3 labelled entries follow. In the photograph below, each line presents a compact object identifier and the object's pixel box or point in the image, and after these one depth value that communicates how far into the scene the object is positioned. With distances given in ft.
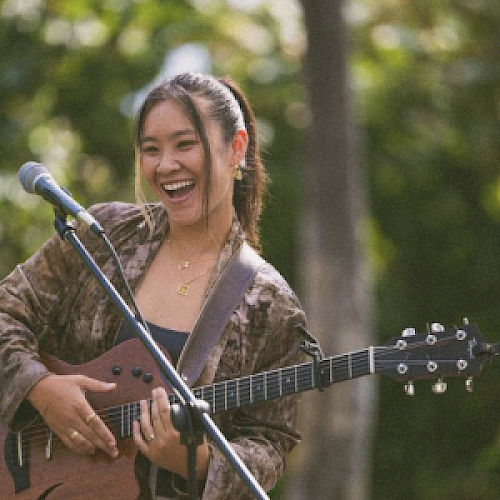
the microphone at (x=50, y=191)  26.99
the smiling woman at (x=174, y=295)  29.09
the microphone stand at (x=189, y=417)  25.22
